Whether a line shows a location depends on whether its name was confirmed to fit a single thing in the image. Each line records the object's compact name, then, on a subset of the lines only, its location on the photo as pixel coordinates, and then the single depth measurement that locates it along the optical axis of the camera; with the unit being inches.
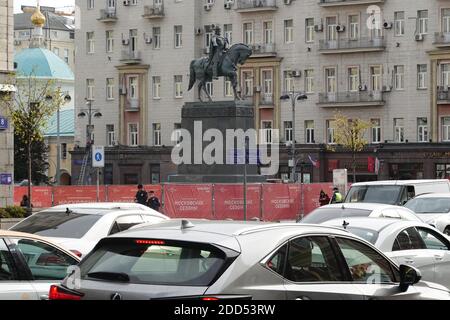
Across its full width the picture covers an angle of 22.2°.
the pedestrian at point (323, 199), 1768.3
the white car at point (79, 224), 610.5
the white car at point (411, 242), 568.7
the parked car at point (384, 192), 1185.4
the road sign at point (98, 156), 1427.2
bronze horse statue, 2001.2
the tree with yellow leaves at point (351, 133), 2691.9
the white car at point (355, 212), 750.5
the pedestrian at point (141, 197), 1611.7
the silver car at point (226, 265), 317.4
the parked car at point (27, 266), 414.0
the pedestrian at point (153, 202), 1609.3
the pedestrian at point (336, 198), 1443.7
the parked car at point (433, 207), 1037.8
